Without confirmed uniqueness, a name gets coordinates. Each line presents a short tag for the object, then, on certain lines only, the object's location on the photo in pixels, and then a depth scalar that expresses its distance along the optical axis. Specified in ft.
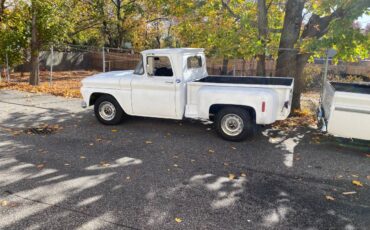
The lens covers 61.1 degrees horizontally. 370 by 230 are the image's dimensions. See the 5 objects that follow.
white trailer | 17.51
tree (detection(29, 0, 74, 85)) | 41.68
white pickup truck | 20.33
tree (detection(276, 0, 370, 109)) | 24.64
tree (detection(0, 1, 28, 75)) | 42.57
